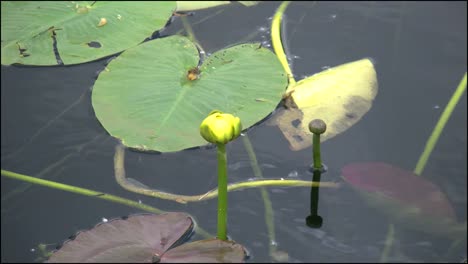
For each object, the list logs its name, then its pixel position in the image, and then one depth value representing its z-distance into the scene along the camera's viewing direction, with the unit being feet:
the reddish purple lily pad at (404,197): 12.67
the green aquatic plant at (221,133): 12.26
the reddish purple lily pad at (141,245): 12.22
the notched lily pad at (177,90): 12.81
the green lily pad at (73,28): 13.19
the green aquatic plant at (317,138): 12.58
